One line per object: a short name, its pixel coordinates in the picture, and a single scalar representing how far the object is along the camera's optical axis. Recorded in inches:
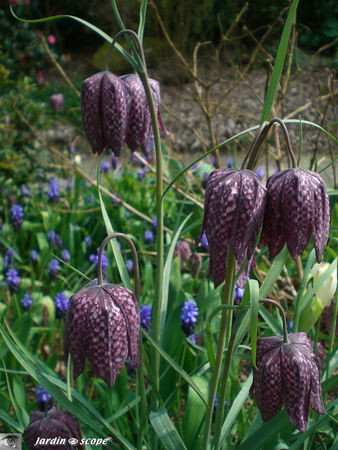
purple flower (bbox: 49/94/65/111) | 48.3
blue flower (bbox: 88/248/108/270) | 23.5
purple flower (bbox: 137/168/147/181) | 36.5
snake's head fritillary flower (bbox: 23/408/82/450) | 14.1
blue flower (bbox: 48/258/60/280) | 24.6
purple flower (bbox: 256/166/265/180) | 35.3
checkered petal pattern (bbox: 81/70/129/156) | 14.1
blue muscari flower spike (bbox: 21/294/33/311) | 21.3
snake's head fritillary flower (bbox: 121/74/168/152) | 14.5
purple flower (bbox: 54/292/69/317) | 20.2
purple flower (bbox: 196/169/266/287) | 11.8
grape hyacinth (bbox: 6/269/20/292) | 22.2
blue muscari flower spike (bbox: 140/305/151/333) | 19.0
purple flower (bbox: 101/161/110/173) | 38.1
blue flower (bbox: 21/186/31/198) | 34.6
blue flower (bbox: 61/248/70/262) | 26.6
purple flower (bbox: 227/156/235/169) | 34.6
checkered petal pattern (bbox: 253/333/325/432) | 12.9
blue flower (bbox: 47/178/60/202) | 31.6
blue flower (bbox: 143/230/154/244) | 28.4
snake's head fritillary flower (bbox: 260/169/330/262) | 11.8
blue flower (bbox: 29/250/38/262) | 27.0
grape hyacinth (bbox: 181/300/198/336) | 17.9
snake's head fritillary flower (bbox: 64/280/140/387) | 12.7
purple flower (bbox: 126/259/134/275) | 25.3
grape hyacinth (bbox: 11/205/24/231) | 28.7
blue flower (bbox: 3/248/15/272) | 24.6
